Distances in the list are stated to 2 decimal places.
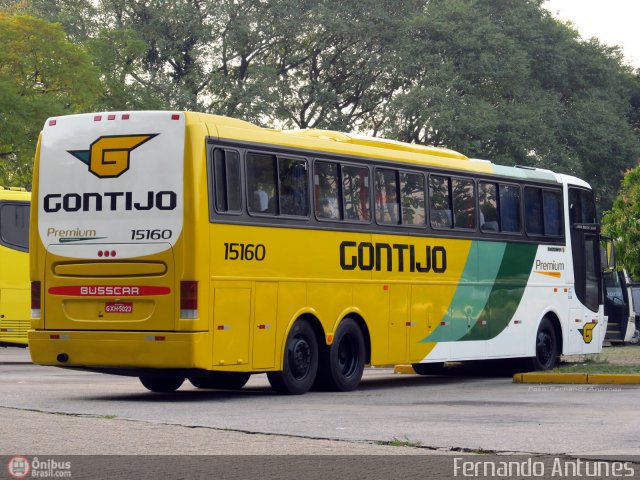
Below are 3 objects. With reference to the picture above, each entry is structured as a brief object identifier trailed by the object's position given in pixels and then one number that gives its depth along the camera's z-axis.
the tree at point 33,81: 40.16
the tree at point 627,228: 45.78
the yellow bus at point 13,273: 29.11
